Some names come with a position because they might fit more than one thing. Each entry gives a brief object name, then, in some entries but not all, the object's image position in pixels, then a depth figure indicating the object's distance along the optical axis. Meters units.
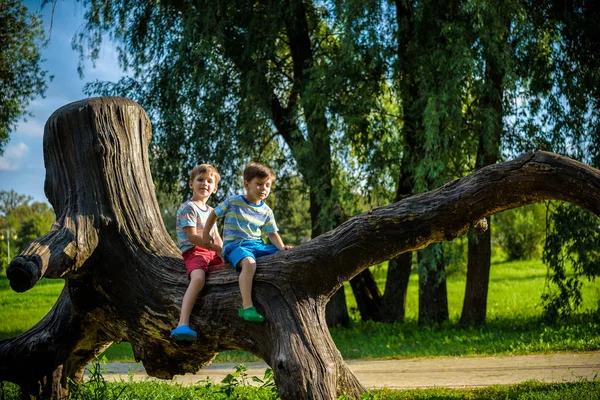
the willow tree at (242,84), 11.62
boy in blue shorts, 4.98
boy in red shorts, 5.11
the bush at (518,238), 19.53
